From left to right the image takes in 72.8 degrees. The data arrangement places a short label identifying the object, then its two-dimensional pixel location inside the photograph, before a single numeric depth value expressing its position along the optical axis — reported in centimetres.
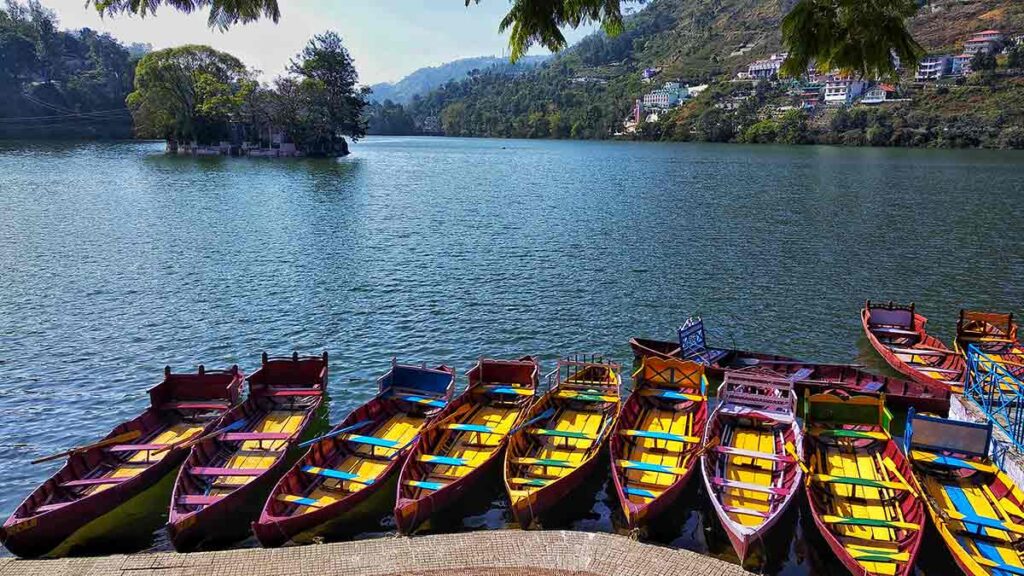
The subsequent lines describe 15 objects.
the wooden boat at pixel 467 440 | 1653
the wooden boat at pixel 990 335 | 2698
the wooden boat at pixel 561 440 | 1678
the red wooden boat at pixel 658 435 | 1644
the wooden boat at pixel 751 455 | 1546
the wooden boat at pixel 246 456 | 1611
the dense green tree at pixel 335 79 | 13275
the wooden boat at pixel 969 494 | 1413
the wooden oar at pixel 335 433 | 1847
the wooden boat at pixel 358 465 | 1583
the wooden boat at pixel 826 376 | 2288
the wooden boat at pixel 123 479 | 1566
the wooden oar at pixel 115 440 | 1733
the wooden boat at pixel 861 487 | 1430
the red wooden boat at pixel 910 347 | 2553
